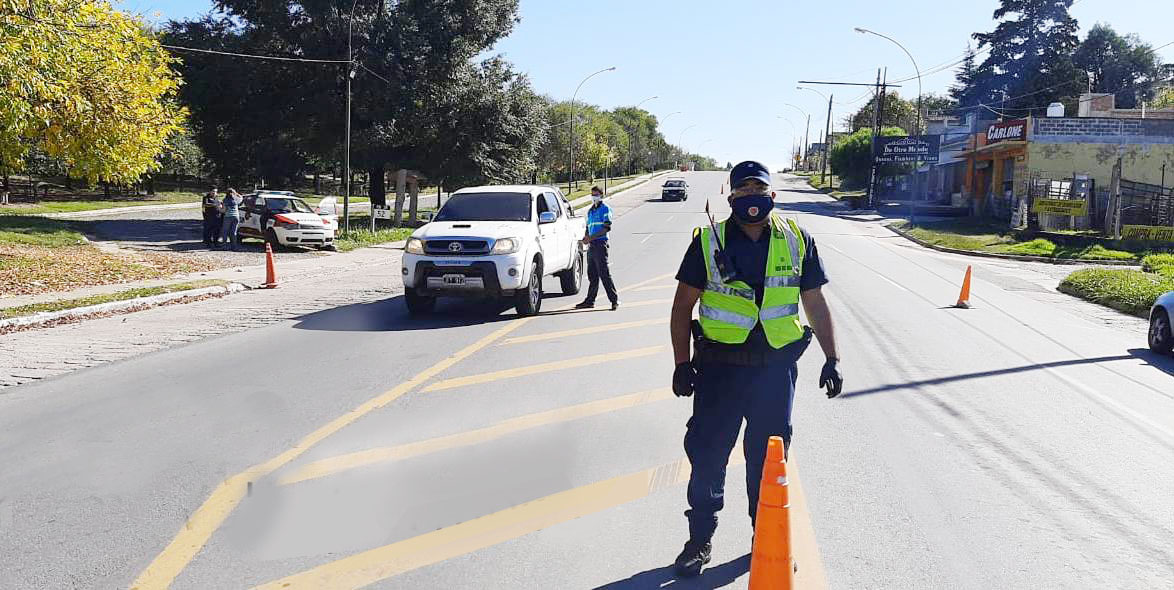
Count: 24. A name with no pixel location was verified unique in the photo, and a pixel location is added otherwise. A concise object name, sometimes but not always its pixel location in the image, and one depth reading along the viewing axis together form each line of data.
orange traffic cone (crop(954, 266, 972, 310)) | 15.25
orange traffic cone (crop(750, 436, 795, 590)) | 3.54
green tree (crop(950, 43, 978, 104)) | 83.88
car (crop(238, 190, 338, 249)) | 24.97
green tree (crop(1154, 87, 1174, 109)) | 81.94
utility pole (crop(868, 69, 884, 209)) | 50.91
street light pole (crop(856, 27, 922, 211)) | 40.81
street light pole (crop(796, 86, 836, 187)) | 84.74
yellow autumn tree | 15.15
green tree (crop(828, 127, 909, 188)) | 66.50
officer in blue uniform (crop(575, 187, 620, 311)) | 13.10
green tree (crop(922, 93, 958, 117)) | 91.01
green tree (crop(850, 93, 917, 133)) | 92.12
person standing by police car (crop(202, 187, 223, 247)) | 25.02
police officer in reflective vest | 4.11
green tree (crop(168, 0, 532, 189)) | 33.62
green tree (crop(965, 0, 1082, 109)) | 75.38
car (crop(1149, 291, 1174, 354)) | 11.25
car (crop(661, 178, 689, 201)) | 62.31
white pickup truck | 12.02
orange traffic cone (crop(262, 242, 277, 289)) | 16.94
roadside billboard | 49.06
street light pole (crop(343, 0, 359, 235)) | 26.36
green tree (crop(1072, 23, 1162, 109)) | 88.50
